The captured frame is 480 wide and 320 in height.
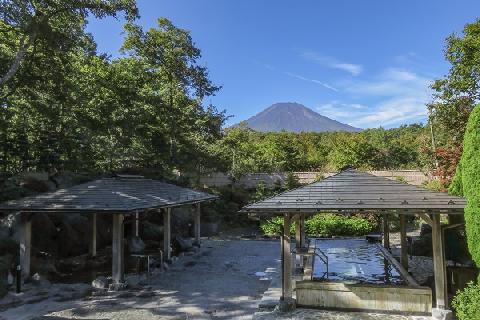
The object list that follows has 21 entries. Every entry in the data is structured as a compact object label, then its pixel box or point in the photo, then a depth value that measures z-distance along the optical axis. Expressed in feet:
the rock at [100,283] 38.70
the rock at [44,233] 53.67
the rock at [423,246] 54.39
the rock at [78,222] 58.06
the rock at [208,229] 81.82
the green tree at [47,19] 45.23
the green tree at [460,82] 60.08
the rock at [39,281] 40.24
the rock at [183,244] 61.57
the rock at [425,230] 56.49
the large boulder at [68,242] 55.52
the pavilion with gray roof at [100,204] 38.81
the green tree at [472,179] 26.73
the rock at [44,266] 45.78
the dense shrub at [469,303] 23.30
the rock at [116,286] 38.75
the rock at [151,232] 68.74
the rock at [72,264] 49.19
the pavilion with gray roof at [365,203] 29.14
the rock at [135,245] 54.95
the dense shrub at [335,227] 74.95
